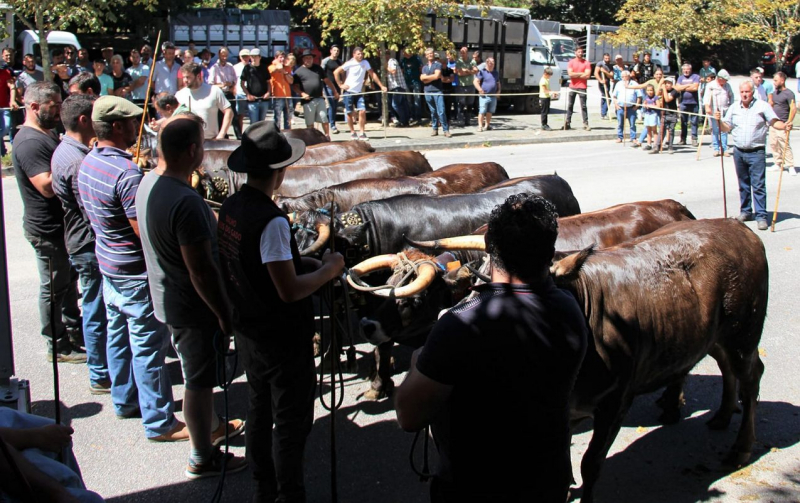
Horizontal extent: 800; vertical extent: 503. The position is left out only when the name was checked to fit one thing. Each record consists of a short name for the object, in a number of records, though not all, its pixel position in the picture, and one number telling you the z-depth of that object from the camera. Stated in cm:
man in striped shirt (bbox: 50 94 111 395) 510
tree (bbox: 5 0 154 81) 1398
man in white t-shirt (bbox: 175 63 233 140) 1027
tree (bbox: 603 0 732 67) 2606
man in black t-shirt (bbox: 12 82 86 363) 546
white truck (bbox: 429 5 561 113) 2341
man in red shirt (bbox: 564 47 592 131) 2025
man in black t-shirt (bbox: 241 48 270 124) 1666
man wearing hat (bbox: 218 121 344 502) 344
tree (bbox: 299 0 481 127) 1802
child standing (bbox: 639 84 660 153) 1728
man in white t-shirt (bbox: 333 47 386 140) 1822
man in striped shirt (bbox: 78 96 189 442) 446
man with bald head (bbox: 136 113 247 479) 391
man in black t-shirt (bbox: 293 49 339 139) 1695
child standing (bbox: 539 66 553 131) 1945
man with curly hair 240
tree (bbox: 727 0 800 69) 2429
